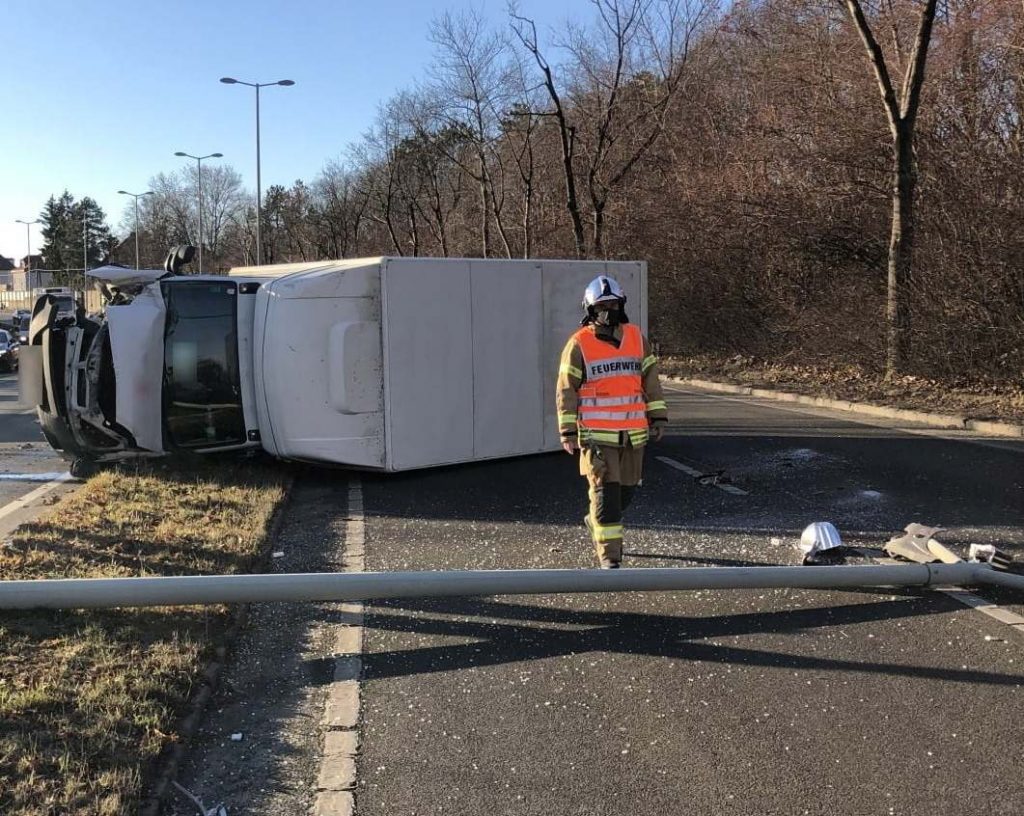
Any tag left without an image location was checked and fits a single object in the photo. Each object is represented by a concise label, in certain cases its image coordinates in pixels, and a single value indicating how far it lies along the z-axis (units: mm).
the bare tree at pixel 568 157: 24272
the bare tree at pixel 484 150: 32969
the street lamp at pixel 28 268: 92500
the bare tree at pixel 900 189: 14602
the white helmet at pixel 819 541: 5605
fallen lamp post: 4262
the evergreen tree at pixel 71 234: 104500
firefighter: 5508
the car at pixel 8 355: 27562
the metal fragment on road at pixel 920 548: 5383
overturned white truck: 8297
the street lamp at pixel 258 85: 43875
